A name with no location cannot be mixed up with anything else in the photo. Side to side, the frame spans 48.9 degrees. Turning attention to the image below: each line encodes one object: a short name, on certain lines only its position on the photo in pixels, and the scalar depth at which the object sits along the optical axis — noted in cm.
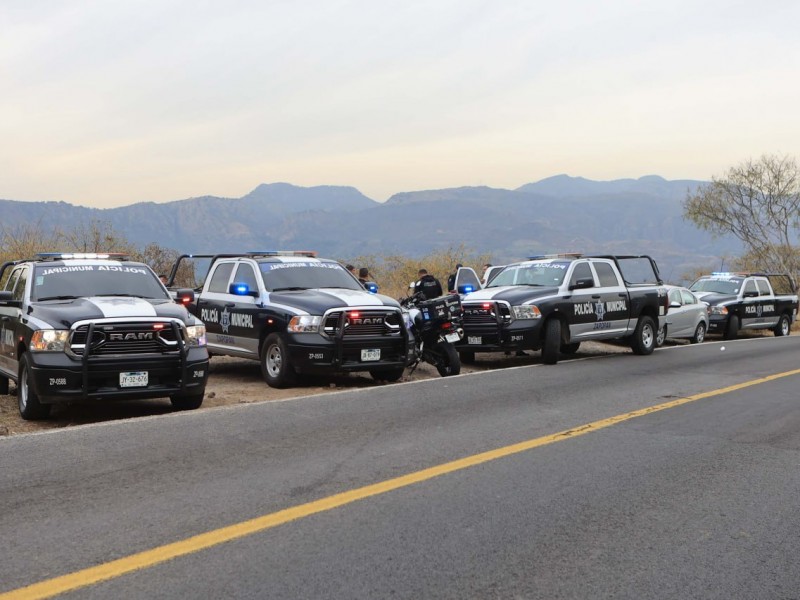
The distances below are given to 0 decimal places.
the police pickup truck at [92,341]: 917
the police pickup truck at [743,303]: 2522
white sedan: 2215
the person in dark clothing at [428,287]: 1416
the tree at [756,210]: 5600
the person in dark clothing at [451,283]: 2341
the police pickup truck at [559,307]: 1505
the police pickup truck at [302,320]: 1198
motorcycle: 1322
